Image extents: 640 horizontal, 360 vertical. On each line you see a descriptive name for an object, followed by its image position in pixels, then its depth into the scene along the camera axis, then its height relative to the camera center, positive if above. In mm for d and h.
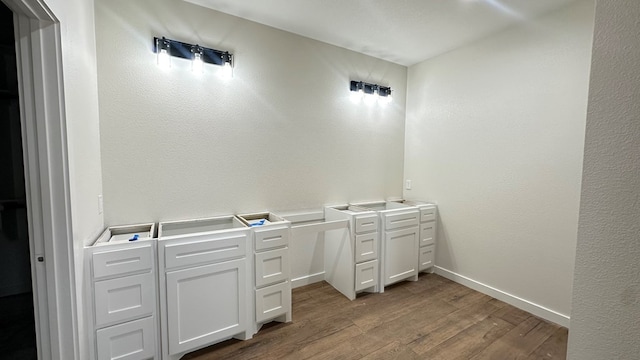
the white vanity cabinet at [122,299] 1504 -841
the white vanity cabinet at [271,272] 2006 -877
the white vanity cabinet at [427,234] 3016 -816
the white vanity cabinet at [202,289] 1705 -888
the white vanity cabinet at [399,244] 2713 -866
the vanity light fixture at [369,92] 3020 +896
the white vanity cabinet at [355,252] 2559 -894
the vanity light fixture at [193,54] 2008 +905
